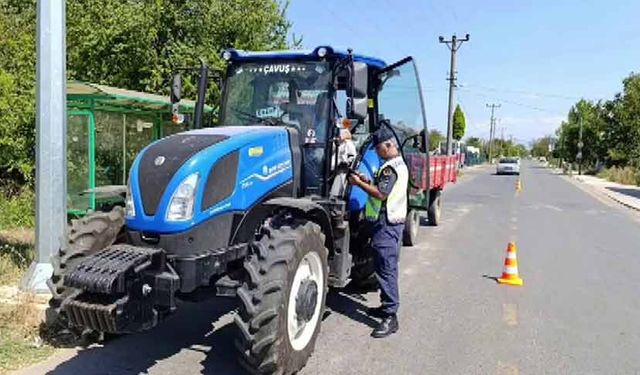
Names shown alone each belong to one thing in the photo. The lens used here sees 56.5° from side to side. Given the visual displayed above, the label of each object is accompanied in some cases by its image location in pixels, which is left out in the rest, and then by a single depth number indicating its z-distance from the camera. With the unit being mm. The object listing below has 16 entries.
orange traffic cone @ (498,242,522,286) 8172
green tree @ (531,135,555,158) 148375
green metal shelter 9930
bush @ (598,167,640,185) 40781
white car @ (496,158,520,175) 49688
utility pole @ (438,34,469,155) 41594
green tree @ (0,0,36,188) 10109
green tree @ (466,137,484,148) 116438
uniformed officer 5672
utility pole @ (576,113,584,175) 59262
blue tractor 4008
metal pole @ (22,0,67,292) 6188
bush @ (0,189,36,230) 9723
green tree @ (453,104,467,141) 65375
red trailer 8431
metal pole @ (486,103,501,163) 104519
